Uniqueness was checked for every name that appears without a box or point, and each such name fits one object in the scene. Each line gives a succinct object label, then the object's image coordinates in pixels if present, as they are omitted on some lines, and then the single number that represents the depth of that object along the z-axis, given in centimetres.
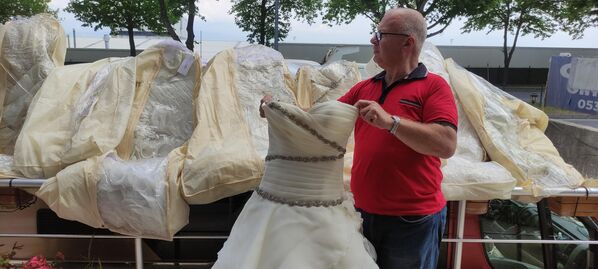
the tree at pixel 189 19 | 1270
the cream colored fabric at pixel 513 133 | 276
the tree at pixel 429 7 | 1412
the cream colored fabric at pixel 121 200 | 244
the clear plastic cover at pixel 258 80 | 310
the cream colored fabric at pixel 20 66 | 327
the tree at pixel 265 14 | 1495
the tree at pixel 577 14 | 1366
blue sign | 1204
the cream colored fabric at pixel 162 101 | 304
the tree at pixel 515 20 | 1574
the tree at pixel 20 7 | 1484
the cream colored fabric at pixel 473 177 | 253
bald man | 159
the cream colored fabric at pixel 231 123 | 251
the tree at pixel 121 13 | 1409
